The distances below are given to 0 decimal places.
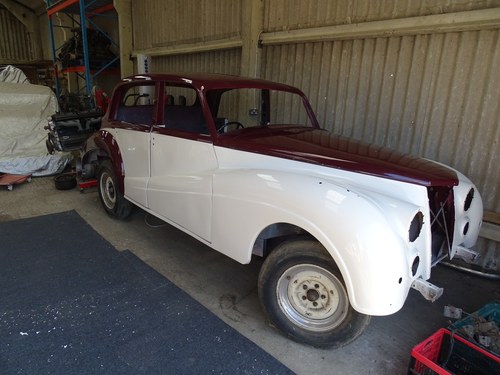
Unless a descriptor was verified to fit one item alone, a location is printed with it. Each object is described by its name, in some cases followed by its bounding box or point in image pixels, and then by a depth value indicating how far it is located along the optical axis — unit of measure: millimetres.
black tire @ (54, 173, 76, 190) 5556
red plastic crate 1909
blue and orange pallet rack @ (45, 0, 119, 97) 8047
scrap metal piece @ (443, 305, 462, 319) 2611
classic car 1931
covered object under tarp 6078
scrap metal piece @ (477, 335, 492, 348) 2041
